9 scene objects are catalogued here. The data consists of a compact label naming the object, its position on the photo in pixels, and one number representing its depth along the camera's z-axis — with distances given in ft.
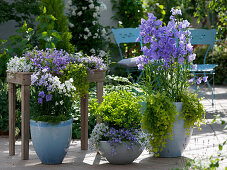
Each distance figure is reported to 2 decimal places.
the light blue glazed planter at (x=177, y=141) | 21.44
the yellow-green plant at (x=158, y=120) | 20.56
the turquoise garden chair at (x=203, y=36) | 37.82
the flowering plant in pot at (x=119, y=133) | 20.10
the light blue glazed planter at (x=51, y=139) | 20.06
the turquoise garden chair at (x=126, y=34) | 39.75
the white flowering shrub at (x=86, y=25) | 41.68
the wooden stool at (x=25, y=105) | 20.88
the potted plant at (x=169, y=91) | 20.76
